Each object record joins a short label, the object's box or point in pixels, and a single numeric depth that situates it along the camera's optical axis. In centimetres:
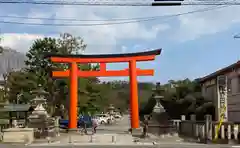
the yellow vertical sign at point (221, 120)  2041
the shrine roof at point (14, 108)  2846
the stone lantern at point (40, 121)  2521
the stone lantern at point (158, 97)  2632
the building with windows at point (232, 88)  2875
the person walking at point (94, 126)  2978
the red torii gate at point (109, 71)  2985
